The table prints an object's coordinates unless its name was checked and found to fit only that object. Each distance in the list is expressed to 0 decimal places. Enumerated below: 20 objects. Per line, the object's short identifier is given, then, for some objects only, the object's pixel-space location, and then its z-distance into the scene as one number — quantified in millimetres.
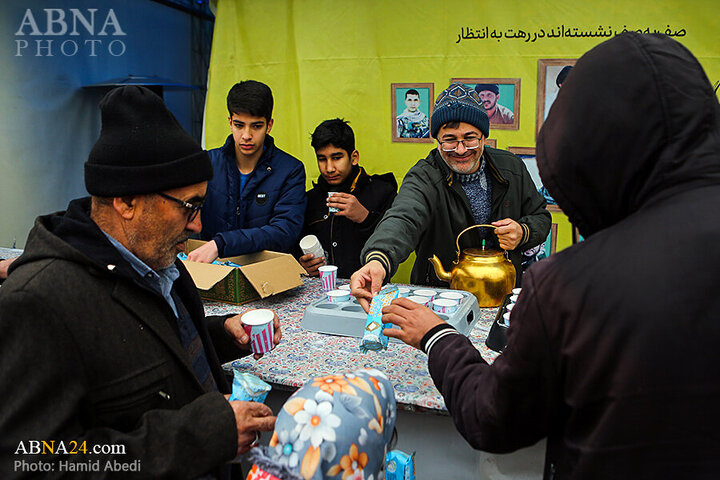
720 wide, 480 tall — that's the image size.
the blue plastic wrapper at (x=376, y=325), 2021
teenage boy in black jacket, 3707
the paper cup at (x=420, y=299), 2411
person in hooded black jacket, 927
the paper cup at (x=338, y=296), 2566
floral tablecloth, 1930
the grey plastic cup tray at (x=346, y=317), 2374
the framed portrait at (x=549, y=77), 3969
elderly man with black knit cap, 1152
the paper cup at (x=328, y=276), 2791
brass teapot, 2648
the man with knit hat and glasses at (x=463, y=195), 2957
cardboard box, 2750
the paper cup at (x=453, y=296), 2395
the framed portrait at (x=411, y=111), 4355
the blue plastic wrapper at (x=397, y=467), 1731
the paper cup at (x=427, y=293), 2495
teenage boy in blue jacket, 3410
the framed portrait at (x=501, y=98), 4113
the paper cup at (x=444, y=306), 2301
